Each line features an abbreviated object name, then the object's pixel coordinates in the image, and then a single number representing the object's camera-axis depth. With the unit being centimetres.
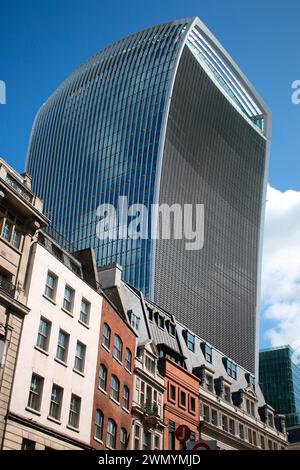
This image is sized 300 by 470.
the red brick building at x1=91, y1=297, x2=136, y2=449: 5200
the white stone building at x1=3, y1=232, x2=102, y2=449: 4244
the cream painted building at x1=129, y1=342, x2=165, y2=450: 5922
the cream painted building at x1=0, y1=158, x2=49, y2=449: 4175
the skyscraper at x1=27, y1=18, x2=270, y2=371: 18925
